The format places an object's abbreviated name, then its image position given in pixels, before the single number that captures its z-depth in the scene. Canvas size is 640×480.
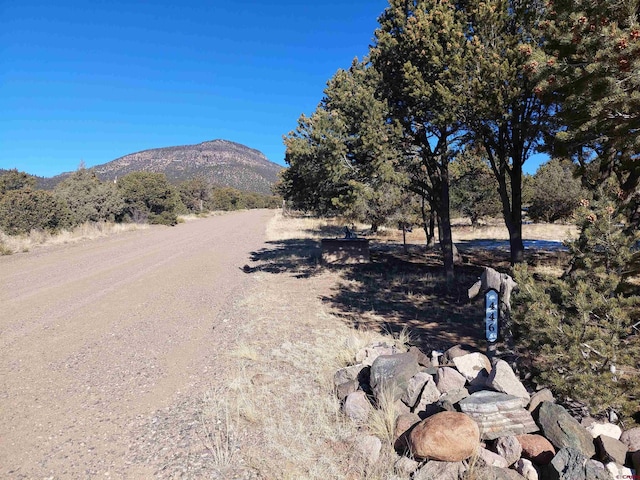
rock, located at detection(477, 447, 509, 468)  3.30
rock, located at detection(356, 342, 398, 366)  5.27
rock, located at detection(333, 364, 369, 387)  4.96
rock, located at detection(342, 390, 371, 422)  4.17
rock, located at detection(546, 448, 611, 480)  2.92
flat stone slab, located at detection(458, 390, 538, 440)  3.57
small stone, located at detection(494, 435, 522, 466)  3.34
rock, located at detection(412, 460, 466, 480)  3.18
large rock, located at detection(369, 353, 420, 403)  4.29
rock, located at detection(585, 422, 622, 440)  3.46
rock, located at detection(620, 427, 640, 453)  3.26
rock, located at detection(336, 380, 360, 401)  4.62
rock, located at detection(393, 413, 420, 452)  3.60
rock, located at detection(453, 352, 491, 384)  4.49
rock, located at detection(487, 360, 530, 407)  3.89
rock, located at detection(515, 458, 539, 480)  3.18
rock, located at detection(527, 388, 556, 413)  3.79
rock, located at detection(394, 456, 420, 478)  3.30
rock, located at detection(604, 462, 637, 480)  2.99
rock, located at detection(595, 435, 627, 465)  3.19
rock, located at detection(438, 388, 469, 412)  3.82
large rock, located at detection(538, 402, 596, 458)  3.31
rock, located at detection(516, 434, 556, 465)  3.28
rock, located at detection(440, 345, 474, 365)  4.94
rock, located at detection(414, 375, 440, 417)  4.15
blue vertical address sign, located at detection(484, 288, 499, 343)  4.66
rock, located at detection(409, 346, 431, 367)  5.04
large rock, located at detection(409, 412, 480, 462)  3.25
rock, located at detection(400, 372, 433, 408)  4.24
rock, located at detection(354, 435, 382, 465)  3.52
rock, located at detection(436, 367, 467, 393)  4.26
